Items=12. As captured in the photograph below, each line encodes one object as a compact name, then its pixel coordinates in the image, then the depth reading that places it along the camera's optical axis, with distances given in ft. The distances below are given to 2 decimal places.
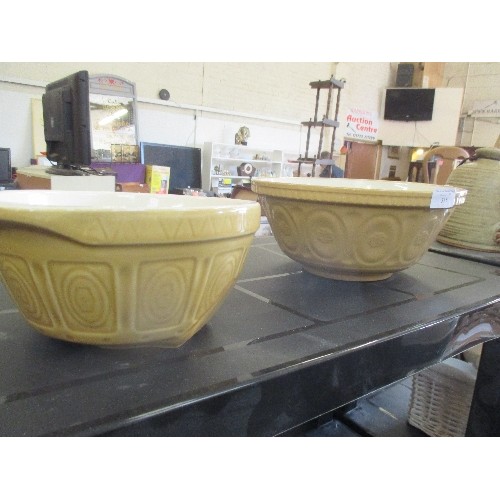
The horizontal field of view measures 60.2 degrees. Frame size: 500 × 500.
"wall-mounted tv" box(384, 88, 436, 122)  18.08
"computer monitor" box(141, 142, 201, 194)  12.27
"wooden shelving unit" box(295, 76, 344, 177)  11.38
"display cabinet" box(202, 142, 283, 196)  13.52
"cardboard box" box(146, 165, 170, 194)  11.14
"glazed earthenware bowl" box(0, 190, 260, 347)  0.90
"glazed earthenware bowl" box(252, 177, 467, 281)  1.67
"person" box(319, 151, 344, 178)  14.63
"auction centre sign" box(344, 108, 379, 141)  18.20
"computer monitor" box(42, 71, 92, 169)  6.13
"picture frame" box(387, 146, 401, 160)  20.22
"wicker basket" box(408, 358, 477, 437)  3.61
